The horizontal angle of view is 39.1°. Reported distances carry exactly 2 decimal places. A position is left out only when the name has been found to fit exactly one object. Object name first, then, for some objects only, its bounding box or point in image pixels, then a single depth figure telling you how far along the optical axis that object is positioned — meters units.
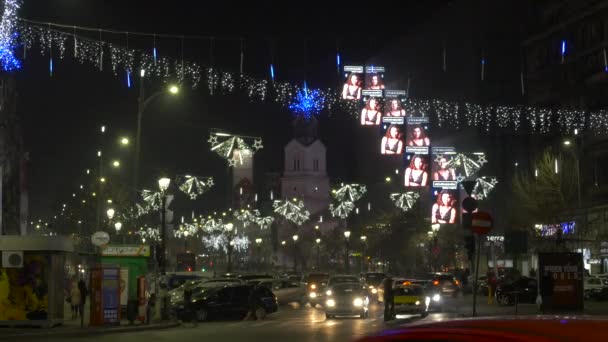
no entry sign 20.67
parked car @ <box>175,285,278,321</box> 35.38
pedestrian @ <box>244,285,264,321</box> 36.25
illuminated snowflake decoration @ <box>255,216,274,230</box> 123.44
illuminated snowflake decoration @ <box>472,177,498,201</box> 67.88
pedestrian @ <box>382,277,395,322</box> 32.62
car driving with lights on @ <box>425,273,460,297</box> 49.22
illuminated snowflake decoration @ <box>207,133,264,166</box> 52.50
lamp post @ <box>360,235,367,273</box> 99.19
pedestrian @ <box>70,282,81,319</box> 34.45
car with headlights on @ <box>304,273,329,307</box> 49.00
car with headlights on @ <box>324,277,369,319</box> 34.69
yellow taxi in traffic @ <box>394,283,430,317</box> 34.69
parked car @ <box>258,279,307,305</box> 55.06
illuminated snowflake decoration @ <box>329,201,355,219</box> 106.38
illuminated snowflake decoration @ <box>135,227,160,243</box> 90.67
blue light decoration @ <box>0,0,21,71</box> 30.67
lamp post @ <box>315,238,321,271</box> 115.38
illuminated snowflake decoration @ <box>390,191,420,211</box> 81.56
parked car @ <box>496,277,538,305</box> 43.08
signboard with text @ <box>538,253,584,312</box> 32.31
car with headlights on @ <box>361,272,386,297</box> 52.66
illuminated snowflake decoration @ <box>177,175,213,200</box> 62.19
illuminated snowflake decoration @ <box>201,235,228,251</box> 138.75
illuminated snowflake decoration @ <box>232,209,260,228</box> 115.25
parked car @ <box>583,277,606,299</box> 47.09
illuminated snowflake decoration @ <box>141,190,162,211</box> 66.48
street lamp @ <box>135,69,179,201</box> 35.60
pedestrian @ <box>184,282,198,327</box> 34.78
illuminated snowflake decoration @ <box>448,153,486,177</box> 66.38
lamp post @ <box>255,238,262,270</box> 106.43
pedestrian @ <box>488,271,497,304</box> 46.70
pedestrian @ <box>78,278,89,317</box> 33.12
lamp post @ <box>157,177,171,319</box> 34.38
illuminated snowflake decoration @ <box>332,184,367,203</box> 101.75
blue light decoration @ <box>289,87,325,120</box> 48.00
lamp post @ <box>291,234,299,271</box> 118.79
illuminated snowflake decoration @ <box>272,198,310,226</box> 123.44
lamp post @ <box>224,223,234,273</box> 64.38
